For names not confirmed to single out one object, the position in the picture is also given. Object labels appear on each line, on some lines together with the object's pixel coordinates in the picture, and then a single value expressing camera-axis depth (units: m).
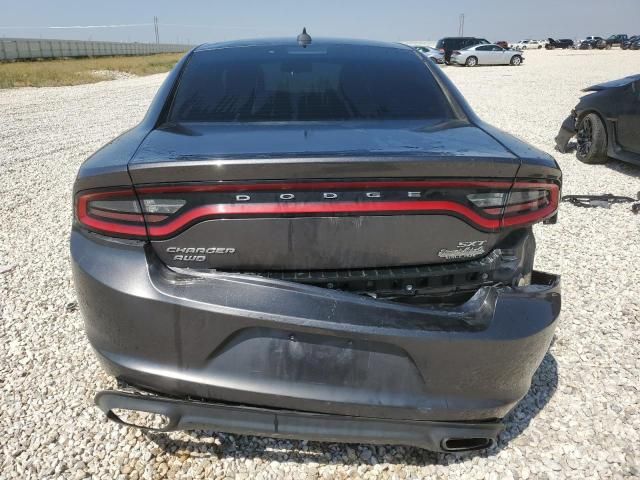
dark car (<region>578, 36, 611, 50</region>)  59.86
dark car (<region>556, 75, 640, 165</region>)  6.11
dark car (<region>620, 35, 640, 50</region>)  53.16
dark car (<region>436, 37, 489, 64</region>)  32.47
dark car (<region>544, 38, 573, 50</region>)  66.12
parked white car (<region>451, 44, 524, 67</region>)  31.59
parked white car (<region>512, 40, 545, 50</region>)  69.88
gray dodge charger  1.53
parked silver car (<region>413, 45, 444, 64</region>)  31.83
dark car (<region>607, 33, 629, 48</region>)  61.16
